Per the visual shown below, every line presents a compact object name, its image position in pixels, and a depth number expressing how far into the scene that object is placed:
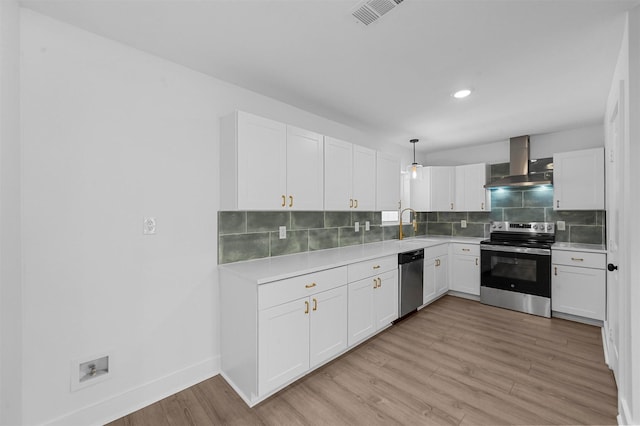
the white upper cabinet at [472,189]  4.55
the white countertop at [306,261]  2.10
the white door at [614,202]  1.88
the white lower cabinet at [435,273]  3.88
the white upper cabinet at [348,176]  2.98
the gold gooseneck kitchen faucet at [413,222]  4.64
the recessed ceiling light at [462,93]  2.69
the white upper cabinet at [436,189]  4.88
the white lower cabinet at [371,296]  2.71
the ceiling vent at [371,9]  1.53
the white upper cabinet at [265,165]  2.26
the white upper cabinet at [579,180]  3.52
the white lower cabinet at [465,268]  4.23
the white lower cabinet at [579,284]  3.30
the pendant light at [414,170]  4.13
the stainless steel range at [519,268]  3.60
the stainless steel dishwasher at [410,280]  3.36
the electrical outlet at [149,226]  2.05
